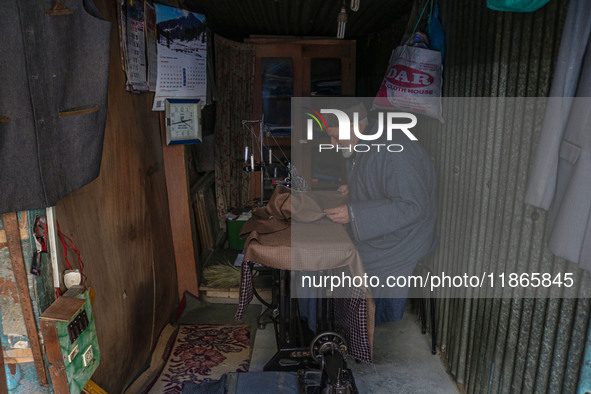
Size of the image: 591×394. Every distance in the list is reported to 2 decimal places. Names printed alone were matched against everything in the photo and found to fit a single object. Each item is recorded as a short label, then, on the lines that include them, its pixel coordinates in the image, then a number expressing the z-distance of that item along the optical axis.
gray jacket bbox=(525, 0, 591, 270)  1.88
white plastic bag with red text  3.50
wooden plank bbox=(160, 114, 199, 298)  4.50
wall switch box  1.99
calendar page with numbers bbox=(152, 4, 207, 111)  3.96
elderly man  3.40
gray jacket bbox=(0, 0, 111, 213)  1.81
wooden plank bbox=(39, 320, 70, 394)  1.97
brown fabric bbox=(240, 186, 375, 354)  2.86
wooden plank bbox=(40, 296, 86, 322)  1.99
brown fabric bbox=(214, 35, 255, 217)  6.99
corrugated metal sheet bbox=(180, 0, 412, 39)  4.95
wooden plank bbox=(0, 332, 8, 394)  2.03
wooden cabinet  7.17
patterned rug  3.59
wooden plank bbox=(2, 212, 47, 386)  1.95
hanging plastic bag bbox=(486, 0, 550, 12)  2.06
